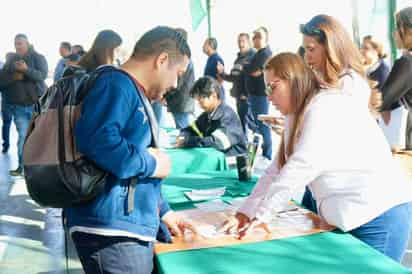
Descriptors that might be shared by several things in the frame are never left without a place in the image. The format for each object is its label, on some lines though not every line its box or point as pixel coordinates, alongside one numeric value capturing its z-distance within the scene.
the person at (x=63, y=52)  5.98
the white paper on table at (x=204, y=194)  1.86
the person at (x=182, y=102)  4.94
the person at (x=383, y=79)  2.98
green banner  8.07
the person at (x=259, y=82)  5.18
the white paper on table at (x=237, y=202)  1.71
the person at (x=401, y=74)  2.18
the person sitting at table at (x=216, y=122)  3.28
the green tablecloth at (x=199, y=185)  1.85
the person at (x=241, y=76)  5.62
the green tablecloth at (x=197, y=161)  2.83
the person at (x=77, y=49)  6.03
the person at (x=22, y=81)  4.89
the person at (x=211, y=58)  5.94
